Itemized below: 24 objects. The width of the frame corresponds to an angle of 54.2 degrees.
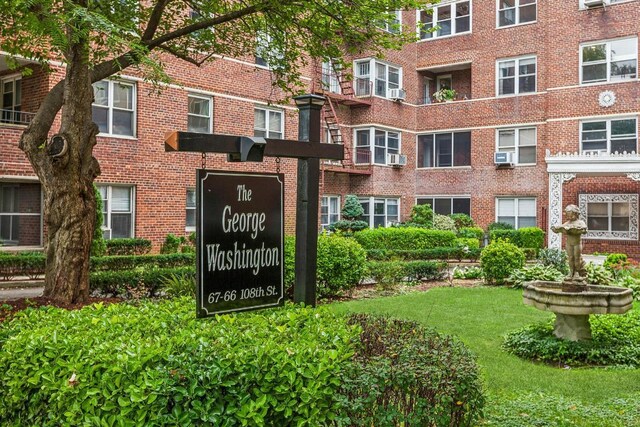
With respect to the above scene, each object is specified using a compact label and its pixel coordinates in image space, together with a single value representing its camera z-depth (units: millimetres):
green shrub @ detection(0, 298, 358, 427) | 3525
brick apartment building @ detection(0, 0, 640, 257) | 18812
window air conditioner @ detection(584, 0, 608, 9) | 24680
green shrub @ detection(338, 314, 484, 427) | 3762
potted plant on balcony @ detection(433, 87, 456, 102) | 29969
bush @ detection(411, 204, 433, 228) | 27547
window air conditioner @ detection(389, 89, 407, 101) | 29111
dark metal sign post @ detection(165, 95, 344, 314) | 4992
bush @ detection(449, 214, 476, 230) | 27953
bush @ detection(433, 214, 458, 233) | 27234
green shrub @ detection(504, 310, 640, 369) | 8273
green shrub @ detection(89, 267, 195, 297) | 11953
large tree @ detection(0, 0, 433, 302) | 7891
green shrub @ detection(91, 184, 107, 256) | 16750
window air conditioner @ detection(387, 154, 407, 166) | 28961
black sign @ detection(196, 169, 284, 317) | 4270
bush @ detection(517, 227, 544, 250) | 25375
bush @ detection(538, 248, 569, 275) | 16361
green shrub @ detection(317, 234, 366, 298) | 13547
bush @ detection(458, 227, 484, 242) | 26241
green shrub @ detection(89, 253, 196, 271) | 15293
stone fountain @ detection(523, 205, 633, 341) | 8211
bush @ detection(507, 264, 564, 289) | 14570
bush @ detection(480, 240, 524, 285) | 16297
